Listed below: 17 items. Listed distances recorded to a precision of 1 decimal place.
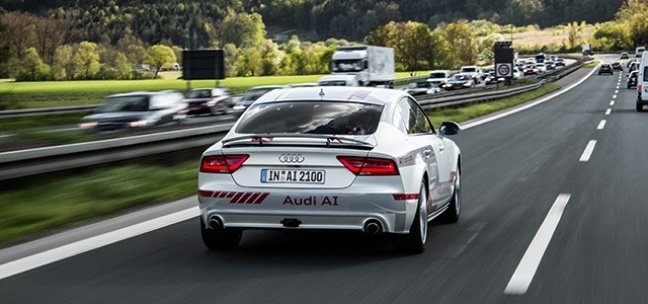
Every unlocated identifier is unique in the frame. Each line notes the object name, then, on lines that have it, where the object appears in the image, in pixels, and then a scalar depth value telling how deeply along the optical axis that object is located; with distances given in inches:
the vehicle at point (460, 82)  2904.0
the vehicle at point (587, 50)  7411.4
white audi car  268.1
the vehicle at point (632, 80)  2435.3
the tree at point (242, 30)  4621.1
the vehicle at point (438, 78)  2861.7
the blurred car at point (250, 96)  1529.3
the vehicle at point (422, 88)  2486.5
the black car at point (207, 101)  1667.1
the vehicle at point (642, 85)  1288.9
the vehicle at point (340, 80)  1881.2
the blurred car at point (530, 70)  4190.5
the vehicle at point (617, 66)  4638.3
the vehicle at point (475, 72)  3467.5
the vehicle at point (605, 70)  3961.6
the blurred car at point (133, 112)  1041.5
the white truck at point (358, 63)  2389.3
